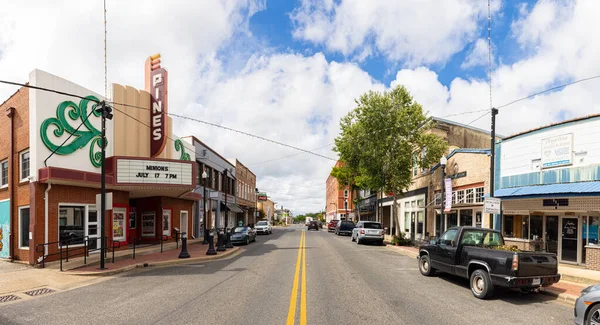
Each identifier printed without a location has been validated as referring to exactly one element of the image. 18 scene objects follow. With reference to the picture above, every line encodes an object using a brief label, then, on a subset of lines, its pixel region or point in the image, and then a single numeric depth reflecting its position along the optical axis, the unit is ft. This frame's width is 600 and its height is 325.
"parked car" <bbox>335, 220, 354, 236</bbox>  129.29
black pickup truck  26.99
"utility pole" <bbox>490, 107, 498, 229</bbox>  47.21
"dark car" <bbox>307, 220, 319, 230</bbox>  189.06
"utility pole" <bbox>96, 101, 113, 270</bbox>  40.56
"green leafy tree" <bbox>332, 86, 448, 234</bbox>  79.05
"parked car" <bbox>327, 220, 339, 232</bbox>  170.01
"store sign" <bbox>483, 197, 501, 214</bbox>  43.68
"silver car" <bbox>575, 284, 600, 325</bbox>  19.72
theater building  45.52
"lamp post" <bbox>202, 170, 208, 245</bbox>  75.57
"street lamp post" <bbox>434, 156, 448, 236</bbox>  62.36
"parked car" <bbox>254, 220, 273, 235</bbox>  128.77
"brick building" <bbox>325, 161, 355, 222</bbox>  274.28
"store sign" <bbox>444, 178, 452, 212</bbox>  65.46
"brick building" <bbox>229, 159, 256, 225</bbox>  158.51
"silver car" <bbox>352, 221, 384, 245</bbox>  82.94
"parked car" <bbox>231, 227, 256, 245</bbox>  78.95
